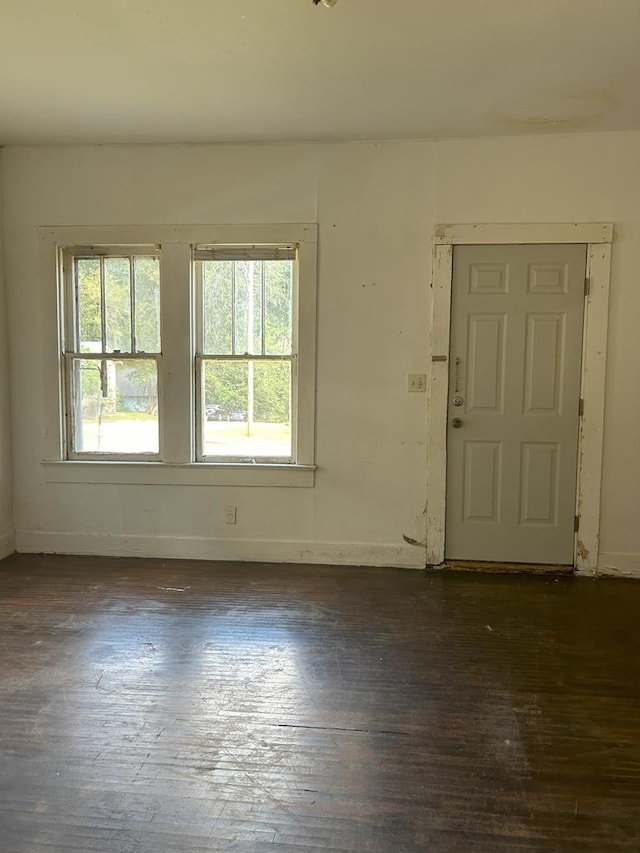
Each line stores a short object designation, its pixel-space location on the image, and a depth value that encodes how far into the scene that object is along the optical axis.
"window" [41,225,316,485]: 3.55
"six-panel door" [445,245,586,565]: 3.36
